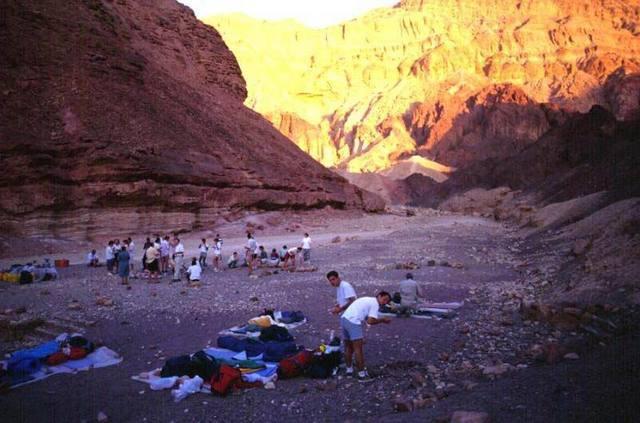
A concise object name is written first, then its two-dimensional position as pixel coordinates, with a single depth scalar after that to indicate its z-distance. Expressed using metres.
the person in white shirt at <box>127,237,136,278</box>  20.72
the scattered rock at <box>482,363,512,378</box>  6.90
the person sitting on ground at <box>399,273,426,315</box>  11.26
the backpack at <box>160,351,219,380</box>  7.62
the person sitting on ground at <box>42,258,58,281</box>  17.09
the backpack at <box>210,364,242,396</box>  7.02
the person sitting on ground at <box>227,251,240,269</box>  20.22
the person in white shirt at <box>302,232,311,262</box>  20.25
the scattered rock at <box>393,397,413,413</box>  6.16
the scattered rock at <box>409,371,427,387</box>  7.07
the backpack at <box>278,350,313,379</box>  7.70
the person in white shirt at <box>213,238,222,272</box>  19.80
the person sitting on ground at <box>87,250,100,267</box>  20.91
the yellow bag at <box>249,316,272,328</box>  10.30
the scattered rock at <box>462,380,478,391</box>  6.52
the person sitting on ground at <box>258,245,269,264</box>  20.42
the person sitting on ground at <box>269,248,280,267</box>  20.42
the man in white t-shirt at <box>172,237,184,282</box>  17.02
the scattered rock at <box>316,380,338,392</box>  7.20
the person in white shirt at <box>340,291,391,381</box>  7.46
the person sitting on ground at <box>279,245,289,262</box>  20.11
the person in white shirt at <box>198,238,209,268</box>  19.70
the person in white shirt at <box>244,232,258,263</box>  18.84
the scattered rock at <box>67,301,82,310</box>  12.45
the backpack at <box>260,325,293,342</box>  9.20
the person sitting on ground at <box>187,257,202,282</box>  16.16
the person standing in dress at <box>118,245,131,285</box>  16.19
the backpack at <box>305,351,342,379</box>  7.64
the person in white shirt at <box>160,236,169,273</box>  18.94
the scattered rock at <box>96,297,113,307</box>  12.87
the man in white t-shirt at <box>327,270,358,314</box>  7.80
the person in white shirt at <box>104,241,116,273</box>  18.91
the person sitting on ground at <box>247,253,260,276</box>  18.59
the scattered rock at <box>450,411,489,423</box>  5.03
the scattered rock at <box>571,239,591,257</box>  15.73
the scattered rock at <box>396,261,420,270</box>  18.61
